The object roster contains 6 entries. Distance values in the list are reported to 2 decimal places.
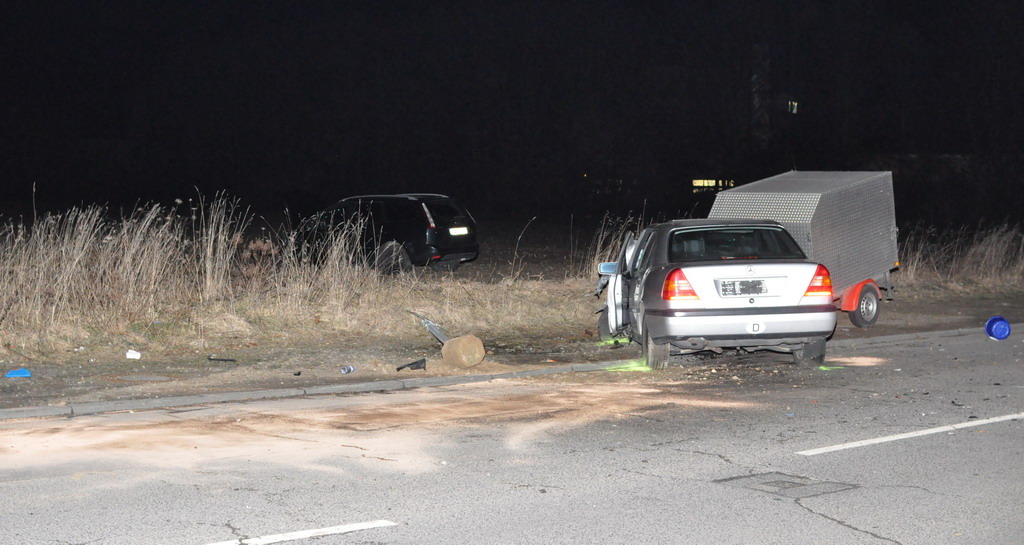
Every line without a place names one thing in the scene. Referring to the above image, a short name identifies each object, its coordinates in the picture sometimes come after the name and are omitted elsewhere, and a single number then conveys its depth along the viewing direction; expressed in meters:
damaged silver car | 10.92
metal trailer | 15.23
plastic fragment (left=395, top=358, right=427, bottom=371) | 11.93
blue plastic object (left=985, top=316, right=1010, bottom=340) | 14.59
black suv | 21.33
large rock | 12.01
